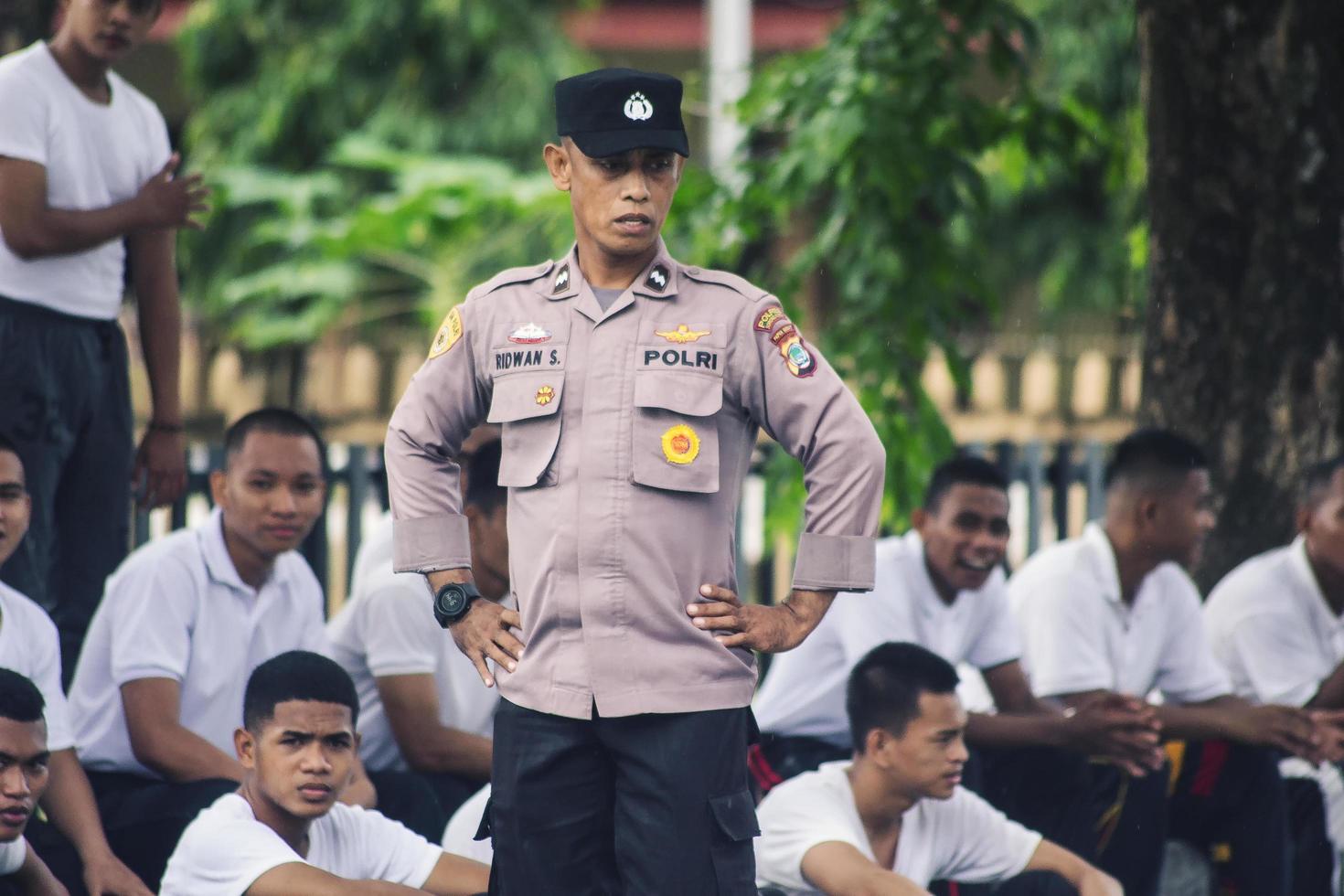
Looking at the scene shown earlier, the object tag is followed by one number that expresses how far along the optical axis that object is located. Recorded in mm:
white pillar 15734
